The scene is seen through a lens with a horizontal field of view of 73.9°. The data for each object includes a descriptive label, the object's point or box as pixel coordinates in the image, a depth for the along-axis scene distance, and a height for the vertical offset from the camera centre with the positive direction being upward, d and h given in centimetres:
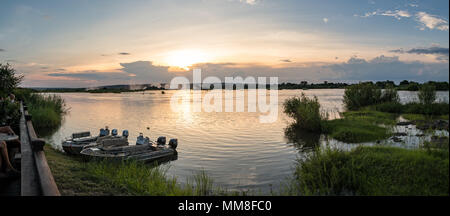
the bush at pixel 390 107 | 2670 -162
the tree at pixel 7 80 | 2622 +112
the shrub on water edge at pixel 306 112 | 2317 -172
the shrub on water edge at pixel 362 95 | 3509 -53
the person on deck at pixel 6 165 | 692 -170
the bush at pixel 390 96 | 3084 -56
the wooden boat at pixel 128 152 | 1412 -299
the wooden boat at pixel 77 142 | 1619 -289
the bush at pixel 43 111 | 2480 -171
